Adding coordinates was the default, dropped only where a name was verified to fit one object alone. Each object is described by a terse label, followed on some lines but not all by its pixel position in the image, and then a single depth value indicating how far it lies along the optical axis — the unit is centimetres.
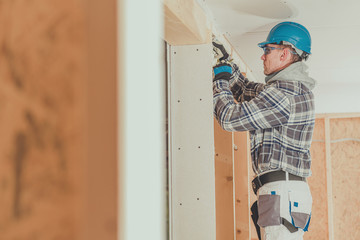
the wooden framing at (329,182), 777
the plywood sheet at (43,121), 80
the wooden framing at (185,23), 317
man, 362
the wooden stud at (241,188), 515
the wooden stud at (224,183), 445
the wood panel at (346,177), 773
